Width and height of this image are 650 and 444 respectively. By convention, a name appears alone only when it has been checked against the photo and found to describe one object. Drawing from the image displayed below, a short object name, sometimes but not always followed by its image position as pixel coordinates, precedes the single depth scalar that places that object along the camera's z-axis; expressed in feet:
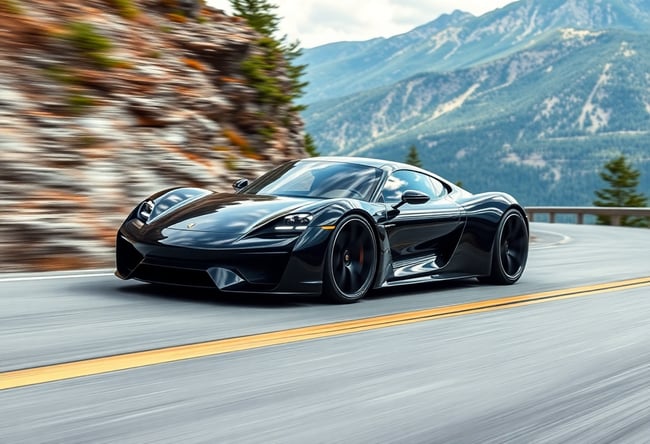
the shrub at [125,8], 41.88
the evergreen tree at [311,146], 118.11
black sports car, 19.91
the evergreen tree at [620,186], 250.57
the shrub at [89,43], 35.40
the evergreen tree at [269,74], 46.89
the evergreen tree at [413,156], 254.70
